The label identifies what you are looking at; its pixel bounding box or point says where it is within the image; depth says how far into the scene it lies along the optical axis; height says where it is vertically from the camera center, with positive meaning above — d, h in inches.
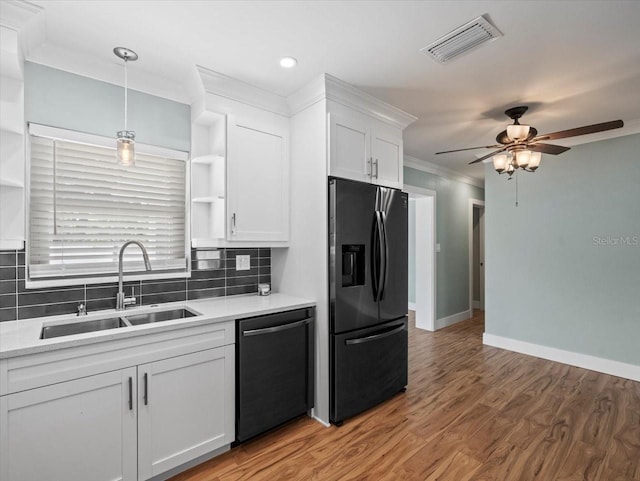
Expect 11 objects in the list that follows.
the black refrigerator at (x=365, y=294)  98.0 -15.5
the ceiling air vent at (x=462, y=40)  74.0 +48.0
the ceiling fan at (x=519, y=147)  111.7 +33.3
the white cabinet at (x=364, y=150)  100.9 +30.9
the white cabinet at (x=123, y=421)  60.2 -36.0
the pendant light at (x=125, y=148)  74.7 +21.7
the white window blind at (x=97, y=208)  83.6 +10.2
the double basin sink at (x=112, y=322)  78.5 -19.5
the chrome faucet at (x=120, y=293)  87.5 -12.6
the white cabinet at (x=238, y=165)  98.7 +24.8
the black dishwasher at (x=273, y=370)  86.2 -34.0
